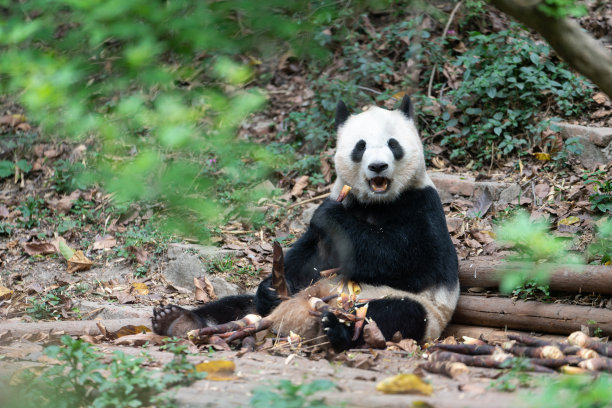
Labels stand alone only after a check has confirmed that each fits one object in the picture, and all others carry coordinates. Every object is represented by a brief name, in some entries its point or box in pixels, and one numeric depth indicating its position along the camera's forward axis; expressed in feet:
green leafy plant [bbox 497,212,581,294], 17.53
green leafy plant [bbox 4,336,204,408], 20.84
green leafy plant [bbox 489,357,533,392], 21.53
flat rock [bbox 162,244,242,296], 45.29
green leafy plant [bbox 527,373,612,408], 17.37
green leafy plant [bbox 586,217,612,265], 24.32
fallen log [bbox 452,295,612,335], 32.01
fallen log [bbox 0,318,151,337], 32.99
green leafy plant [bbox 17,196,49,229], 54.80
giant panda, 33.06
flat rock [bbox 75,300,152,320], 38.21
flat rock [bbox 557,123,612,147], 46.83
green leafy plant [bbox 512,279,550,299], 33.91
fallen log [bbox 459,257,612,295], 32.53
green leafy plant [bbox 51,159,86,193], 57.21
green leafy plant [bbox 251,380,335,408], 18.63
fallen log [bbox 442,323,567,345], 33.65
